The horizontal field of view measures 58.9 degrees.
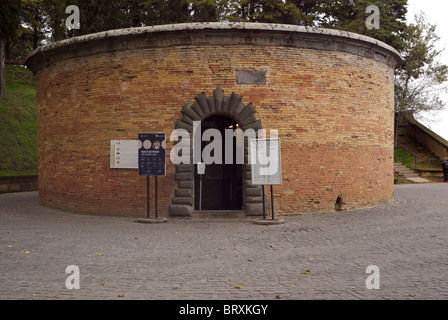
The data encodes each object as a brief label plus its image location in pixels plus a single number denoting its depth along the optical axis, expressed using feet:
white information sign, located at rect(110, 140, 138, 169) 37.83
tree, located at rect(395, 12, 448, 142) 102.32
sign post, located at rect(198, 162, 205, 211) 39.48
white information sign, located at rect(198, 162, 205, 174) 39.93
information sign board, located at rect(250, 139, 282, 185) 33.55
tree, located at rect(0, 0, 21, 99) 79.10
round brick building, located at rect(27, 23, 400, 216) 36.86
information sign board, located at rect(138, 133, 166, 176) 34.73
